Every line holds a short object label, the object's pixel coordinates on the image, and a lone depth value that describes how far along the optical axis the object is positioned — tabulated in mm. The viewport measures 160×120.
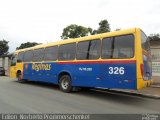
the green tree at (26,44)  78156
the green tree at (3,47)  76250
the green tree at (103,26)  49216
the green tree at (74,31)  56312
